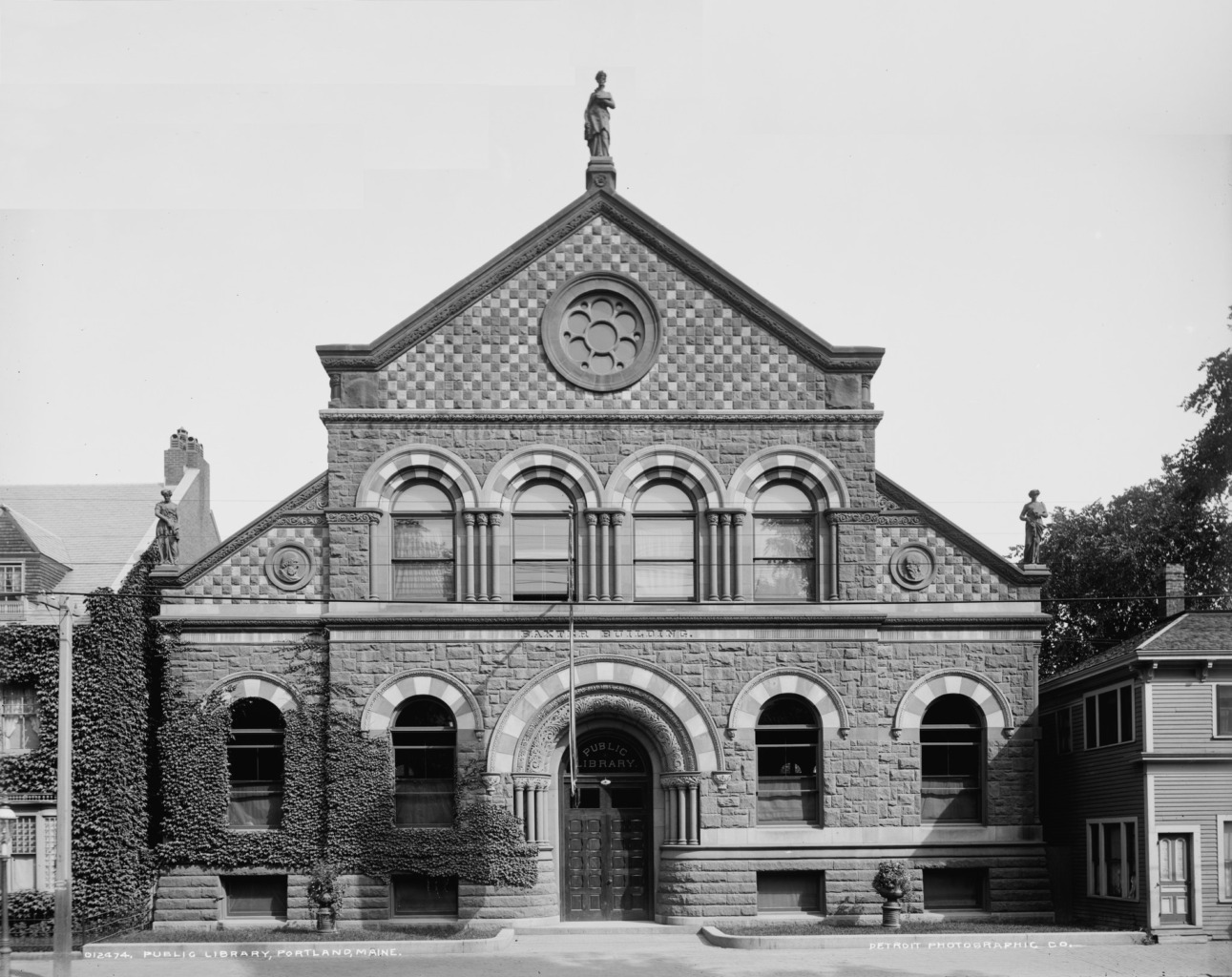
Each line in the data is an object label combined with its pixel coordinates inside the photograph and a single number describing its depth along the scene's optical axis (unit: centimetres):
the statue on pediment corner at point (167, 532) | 3080
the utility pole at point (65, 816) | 2375
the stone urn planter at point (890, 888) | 2875
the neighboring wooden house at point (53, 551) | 2983
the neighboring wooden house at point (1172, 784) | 2845
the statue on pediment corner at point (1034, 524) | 3105
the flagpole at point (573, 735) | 2811
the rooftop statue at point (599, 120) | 3192
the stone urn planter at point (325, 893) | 2862
